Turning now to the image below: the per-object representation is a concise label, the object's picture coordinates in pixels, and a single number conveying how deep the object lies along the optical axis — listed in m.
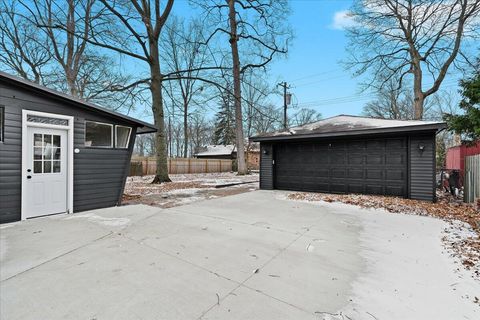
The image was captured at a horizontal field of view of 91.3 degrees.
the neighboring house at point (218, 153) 30.42
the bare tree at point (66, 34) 11.21
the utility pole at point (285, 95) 20.52
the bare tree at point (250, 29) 13.23
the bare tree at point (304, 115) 33.25
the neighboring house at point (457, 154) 13.23
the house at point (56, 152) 4.33
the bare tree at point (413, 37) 13.11
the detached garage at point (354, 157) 7.33
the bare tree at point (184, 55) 13.88
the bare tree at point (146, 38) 10.43
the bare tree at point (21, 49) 12.74
